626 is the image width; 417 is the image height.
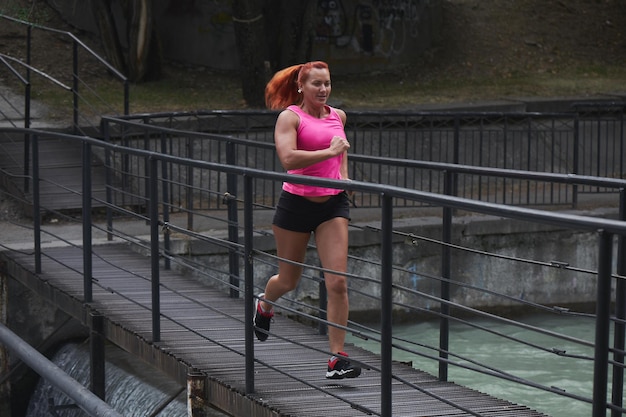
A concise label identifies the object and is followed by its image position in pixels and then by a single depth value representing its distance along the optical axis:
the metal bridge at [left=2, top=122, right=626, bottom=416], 5.35
